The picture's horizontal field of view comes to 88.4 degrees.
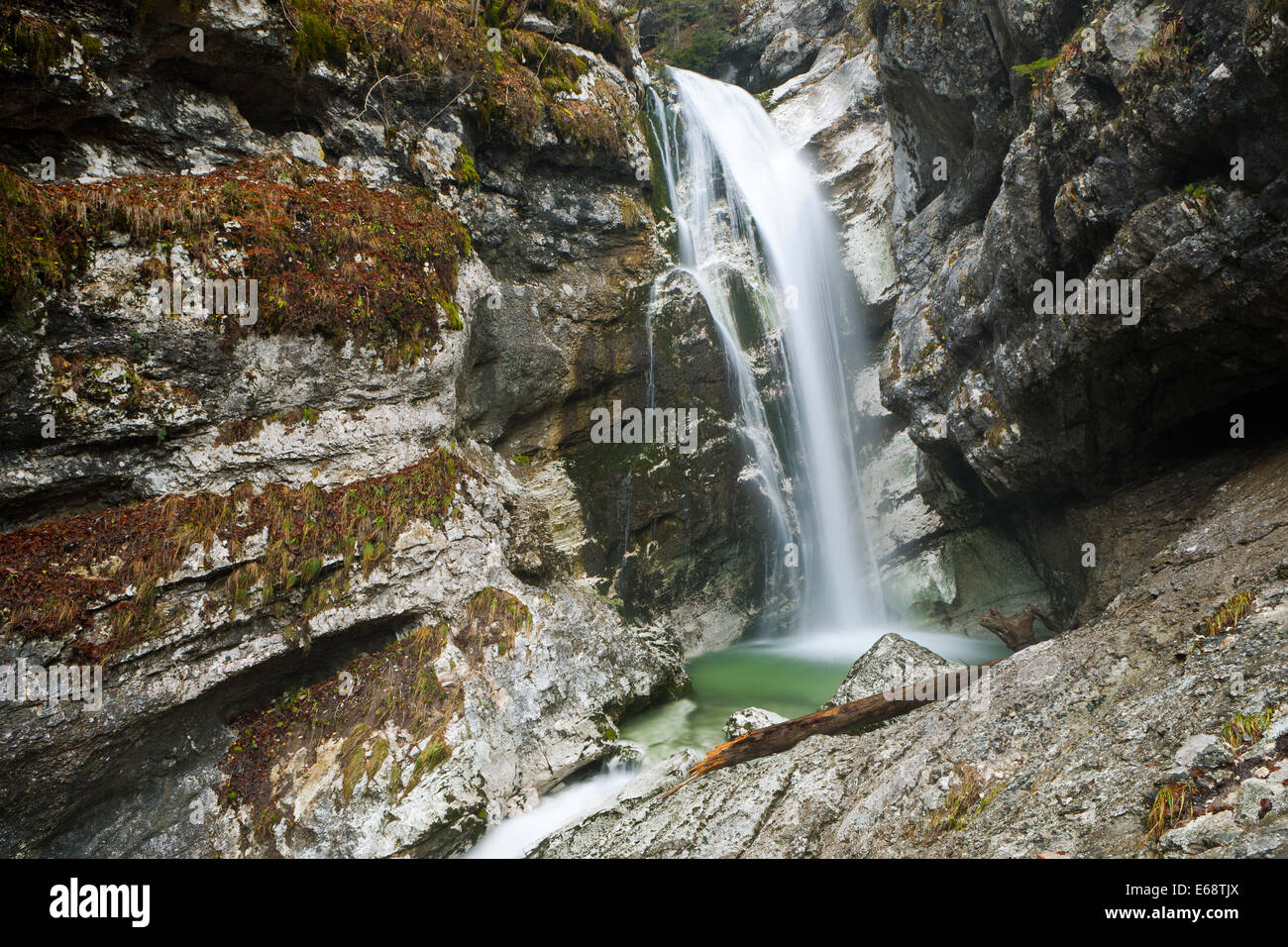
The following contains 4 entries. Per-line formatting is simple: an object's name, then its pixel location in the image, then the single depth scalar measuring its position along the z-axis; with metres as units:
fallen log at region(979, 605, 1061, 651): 11.05
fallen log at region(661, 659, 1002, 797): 7.19
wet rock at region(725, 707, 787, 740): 8.25
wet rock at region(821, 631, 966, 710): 8.43
